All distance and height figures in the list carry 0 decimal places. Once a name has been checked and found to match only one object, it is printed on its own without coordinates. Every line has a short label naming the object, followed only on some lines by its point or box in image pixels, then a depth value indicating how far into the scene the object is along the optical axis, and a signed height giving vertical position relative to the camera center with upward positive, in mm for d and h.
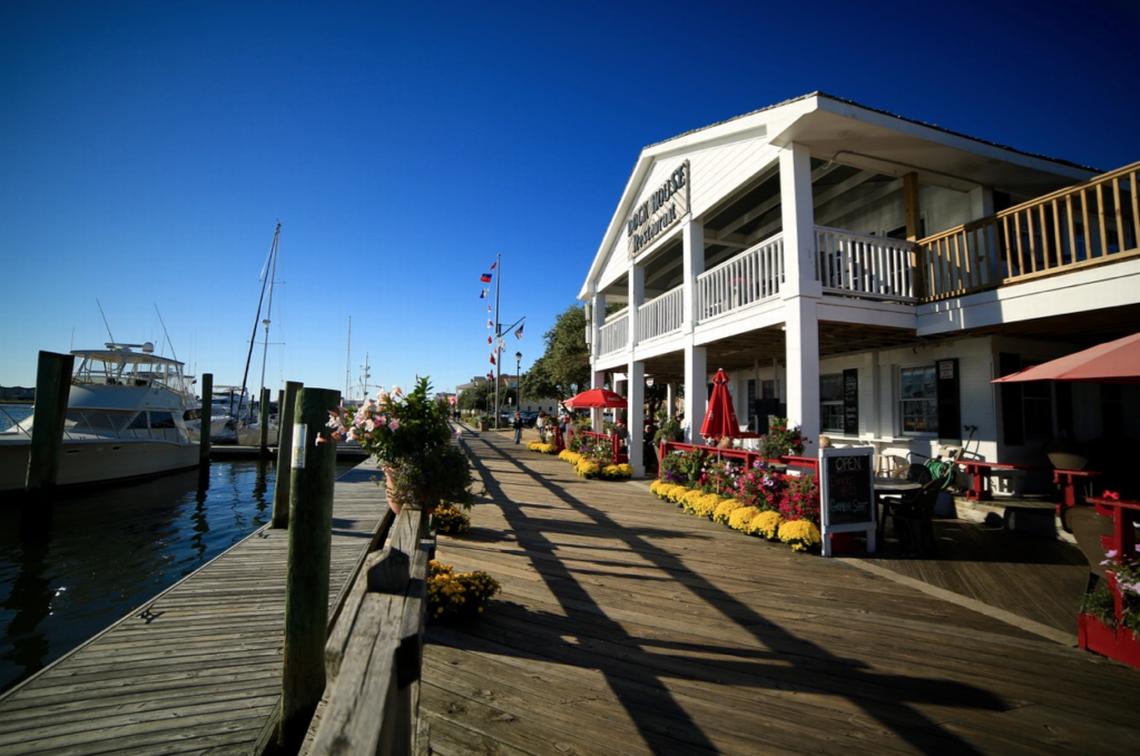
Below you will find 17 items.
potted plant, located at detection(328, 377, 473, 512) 5312 -273
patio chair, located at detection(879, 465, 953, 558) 6281 -1190
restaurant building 7555 +2262
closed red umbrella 8891 +103
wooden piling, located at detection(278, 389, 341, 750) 3416 -1114
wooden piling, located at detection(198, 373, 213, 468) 20656 +110
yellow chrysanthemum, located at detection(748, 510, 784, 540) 7004 -1374
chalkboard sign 6363 -846
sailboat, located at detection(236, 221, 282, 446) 24188 -445
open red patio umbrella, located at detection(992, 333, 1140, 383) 4344 +519
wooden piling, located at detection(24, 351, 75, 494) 11625 +27
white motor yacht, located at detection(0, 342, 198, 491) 16297 -200
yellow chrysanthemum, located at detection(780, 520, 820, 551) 6484 -1398
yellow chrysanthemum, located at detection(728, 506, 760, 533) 7457 -1369
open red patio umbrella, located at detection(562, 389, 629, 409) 15000 +641
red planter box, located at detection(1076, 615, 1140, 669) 3631 -1560
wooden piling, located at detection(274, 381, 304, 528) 9641 -836
